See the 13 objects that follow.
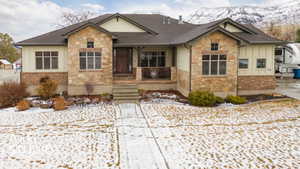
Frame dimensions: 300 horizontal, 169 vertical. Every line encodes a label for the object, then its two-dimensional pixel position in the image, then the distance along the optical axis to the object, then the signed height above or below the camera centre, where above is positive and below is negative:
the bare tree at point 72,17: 42.38 +10.37
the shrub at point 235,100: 14.99 -1.23
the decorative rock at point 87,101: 15.04 -1.34
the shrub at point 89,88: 16.48 -0.61
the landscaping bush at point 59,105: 13.55 -1.42
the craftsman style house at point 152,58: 15.40 +1.41
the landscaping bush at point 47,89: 15.77 -0.65
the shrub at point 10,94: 14.73 -0.91
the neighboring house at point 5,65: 49.84 +2.69
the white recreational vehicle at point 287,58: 24.84 +2.16
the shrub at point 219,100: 14.95 -1.23
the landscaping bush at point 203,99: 14.30 -1.13
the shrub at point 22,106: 13.55 -1.48
